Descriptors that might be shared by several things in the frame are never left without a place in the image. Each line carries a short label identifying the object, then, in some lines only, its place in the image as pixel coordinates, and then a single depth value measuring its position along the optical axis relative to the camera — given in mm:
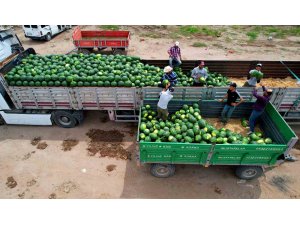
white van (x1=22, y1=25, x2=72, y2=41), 18000
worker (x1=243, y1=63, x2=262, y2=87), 8961
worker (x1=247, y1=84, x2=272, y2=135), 7539
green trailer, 6457
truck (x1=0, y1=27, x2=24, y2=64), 9984
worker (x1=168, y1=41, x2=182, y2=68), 10406
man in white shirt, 7641
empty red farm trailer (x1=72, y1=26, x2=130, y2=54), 15219
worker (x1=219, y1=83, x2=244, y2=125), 7887
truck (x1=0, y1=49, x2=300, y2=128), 8617
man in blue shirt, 8712
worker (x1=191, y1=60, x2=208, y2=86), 9180
